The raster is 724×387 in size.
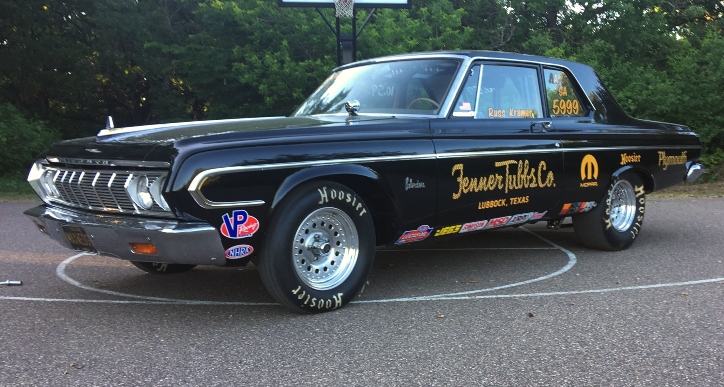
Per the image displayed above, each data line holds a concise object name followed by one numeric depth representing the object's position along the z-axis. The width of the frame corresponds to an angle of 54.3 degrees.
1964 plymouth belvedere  3.95
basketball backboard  14.88
